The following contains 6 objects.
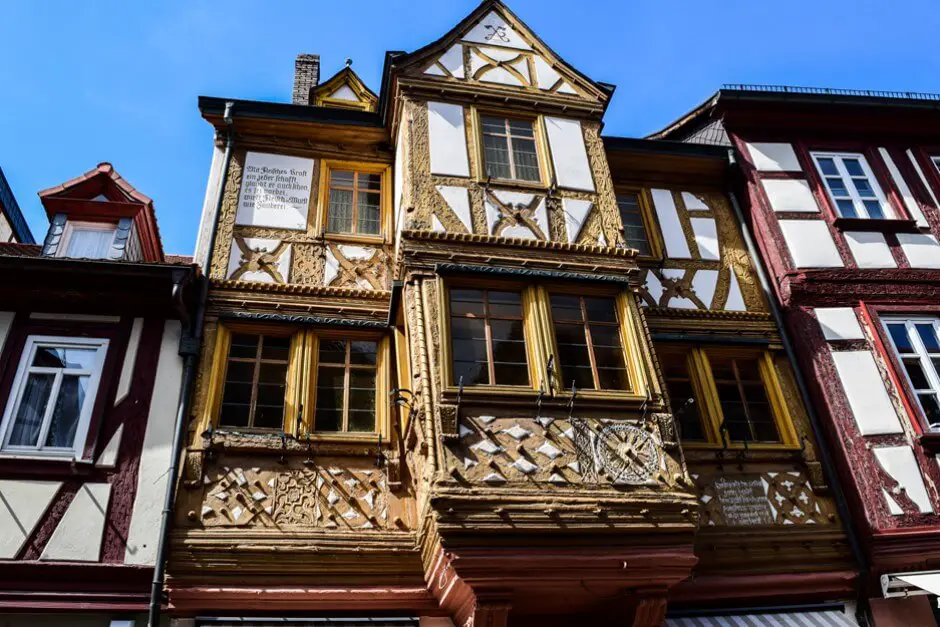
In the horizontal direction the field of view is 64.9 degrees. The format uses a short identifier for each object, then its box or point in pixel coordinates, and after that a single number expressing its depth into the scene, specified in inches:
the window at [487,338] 306.8
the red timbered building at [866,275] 338.3
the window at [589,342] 315.0
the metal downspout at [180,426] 283.0
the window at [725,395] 374.3
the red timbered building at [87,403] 287.7
